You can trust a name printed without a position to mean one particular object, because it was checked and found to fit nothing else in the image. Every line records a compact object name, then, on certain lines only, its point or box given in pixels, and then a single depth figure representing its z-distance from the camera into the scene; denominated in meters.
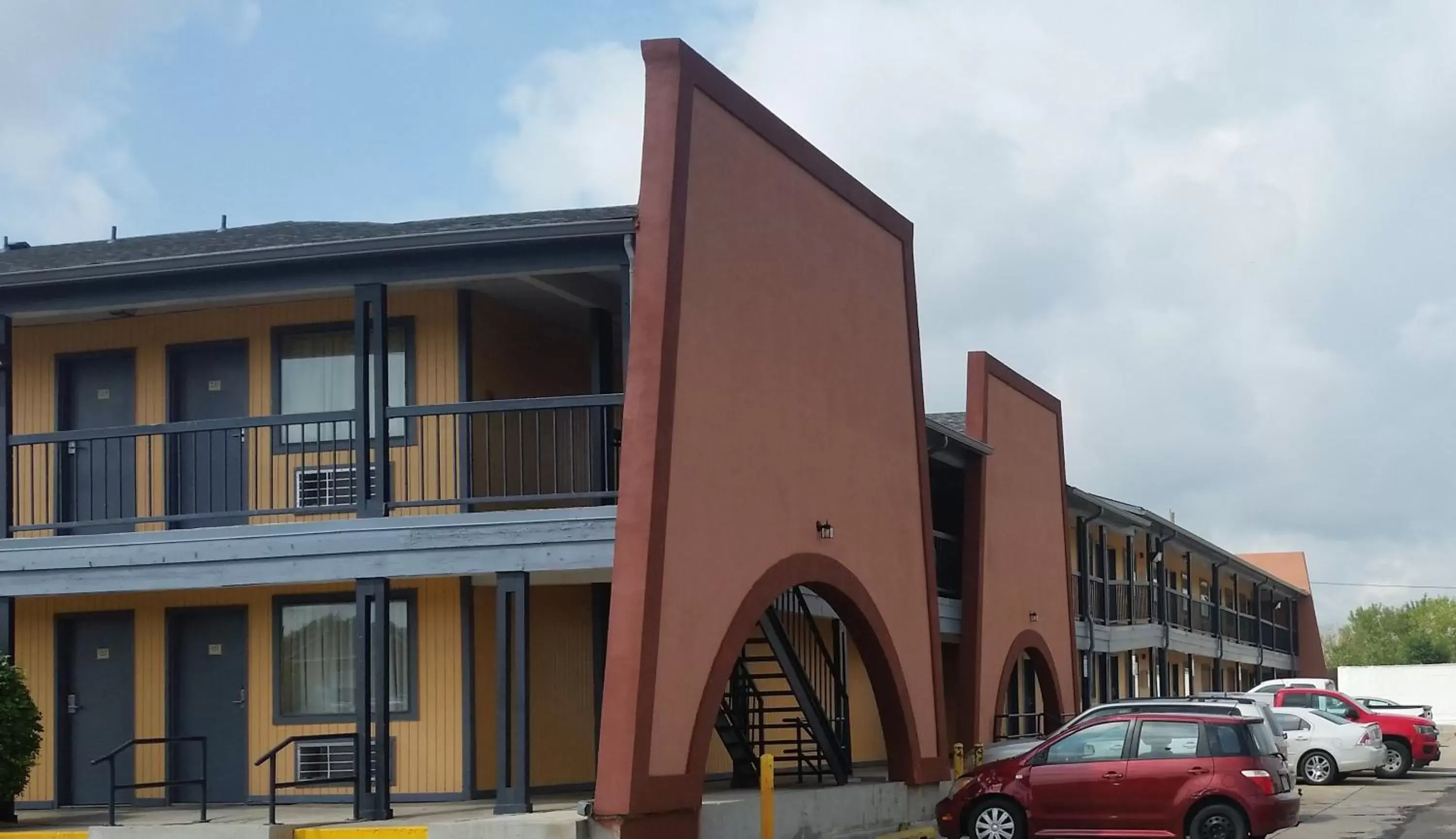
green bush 15.98
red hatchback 17.80
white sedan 29.84
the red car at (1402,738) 31.36
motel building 15.54
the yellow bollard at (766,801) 16.23
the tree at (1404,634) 100.62
